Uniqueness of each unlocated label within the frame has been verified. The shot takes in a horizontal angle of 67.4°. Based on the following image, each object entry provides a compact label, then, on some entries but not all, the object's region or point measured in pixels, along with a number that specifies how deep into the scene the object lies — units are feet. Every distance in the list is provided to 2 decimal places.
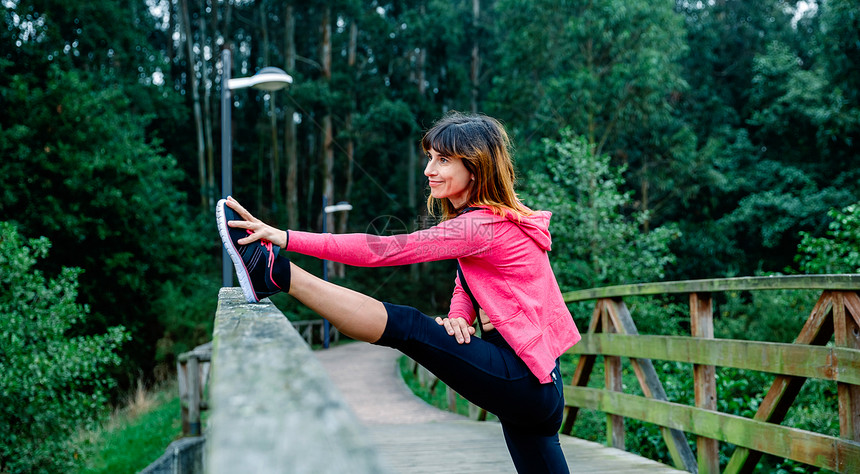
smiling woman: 5.81
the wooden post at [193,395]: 22.40
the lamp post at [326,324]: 47.56
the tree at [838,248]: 20.40
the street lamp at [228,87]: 24.63
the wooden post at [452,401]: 25.11
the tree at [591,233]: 42.57
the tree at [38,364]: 21.18
